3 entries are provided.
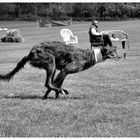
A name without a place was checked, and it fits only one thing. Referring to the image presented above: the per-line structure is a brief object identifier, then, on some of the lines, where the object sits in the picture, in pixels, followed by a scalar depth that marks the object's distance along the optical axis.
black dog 8.39
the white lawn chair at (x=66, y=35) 25.71
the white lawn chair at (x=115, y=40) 19.31
